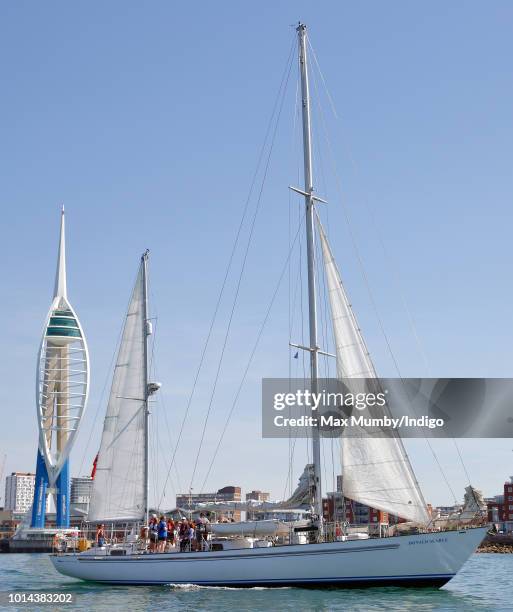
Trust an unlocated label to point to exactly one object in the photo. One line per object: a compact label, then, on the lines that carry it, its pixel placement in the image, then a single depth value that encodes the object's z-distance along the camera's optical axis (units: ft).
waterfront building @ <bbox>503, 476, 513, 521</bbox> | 479.82
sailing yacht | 98.84
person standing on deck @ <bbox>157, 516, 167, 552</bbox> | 112.78
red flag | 126.80
